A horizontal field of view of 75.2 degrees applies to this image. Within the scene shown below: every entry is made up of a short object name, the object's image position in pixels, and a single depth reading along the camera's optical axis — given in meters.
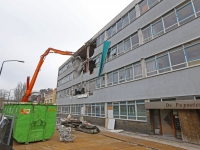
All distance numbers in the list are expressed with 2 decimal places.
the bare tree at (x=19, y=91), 70.12
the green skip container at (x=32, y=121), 8.06
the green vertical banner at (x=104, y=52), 19.84
